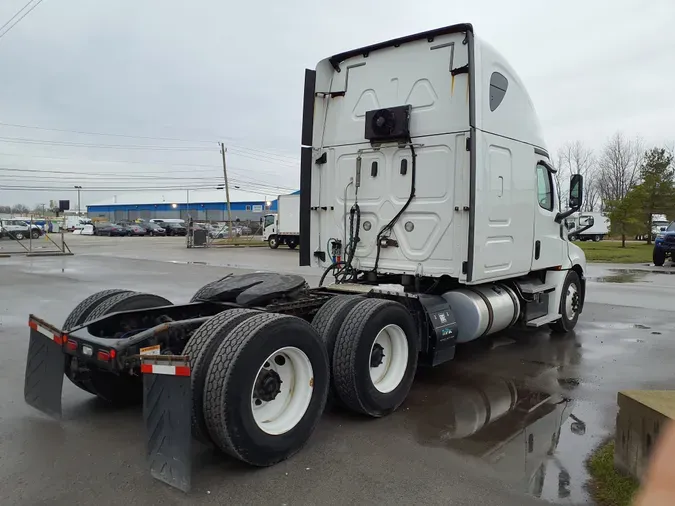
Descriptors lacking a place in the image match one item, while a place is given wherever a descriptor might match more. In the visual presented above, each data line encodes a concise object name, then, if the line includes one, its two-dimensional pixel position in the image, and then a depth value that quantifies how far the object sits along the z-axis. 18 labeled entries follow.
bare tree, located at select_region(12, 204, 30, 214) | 138.80
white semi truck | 3.50
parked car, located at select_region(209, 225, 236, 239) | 49.81
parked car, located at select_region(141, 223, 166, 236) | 61.25
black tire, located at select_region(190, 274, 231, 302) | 5.22
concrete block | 3.24
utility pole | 51.21
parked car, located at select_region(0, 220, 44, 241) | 46.00
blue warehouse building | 88.30
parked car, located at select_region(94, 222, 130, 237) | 58.47
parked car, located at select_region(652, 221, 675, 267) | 20.83
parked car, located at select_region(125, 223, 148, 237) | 59.53
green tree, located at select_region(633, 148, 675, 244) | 35.47
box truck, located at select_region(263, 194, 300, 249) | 32.53
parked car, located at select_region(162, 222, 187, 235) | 62.12
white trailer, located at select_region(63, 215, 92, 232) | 70.03
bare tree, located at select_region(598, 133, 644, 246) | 61.38
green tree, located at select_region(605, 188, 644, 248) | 34.59
